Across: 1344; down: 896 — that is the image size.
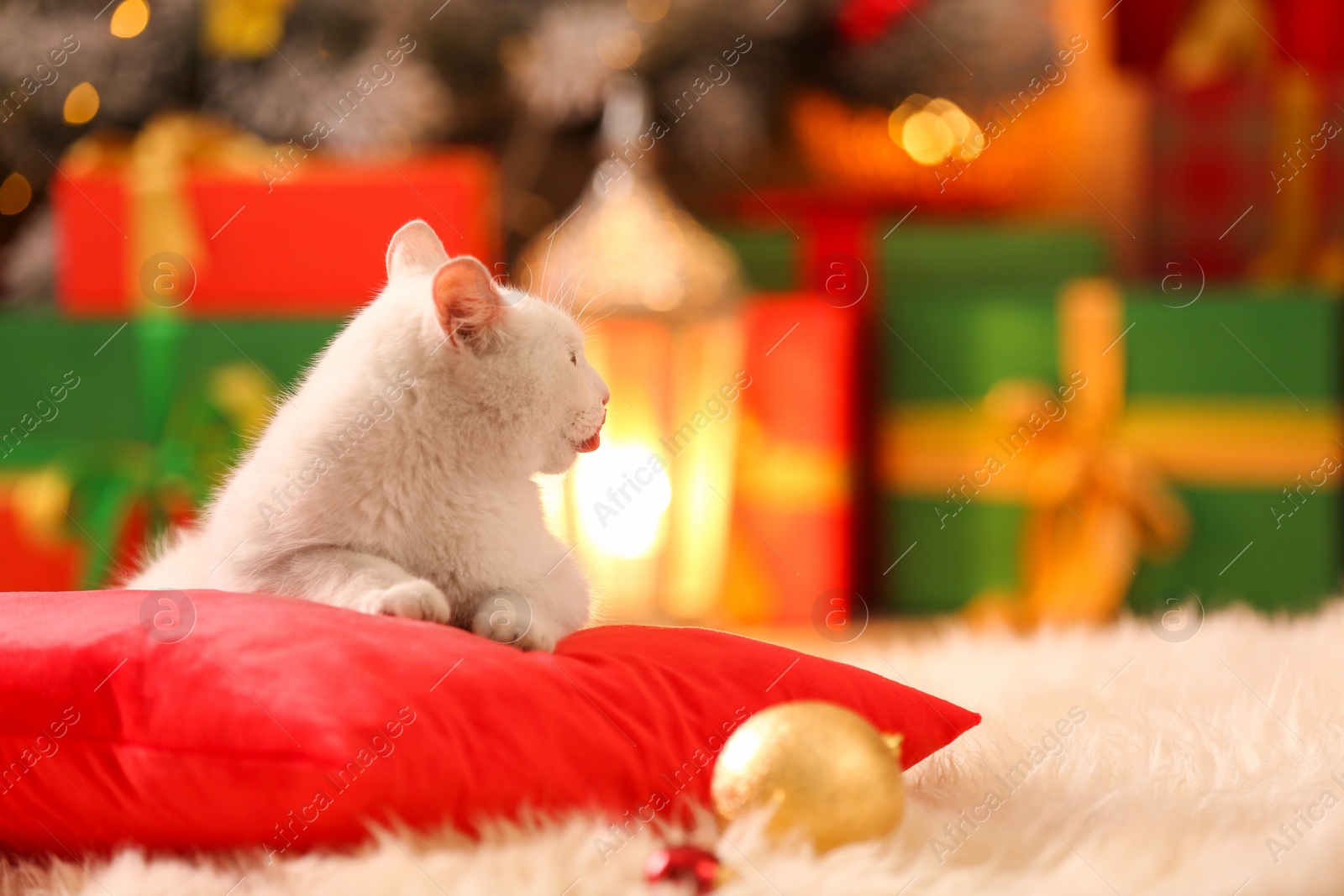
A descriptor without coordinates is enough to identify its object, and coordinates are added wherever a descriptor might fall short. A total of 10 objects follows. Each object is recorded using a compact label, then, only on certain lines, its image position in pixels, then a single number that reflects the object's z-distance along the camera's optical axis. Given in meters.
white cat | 1.60
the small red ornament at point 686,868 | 1.46
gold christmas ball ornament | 1.49
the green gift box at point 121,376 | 2.59
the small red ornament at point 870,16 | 3.30
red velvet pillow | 1.49
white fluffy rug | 1.47
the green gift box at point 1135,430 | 2.87
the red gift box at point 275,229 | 2.57
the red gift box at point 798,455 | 3.06
